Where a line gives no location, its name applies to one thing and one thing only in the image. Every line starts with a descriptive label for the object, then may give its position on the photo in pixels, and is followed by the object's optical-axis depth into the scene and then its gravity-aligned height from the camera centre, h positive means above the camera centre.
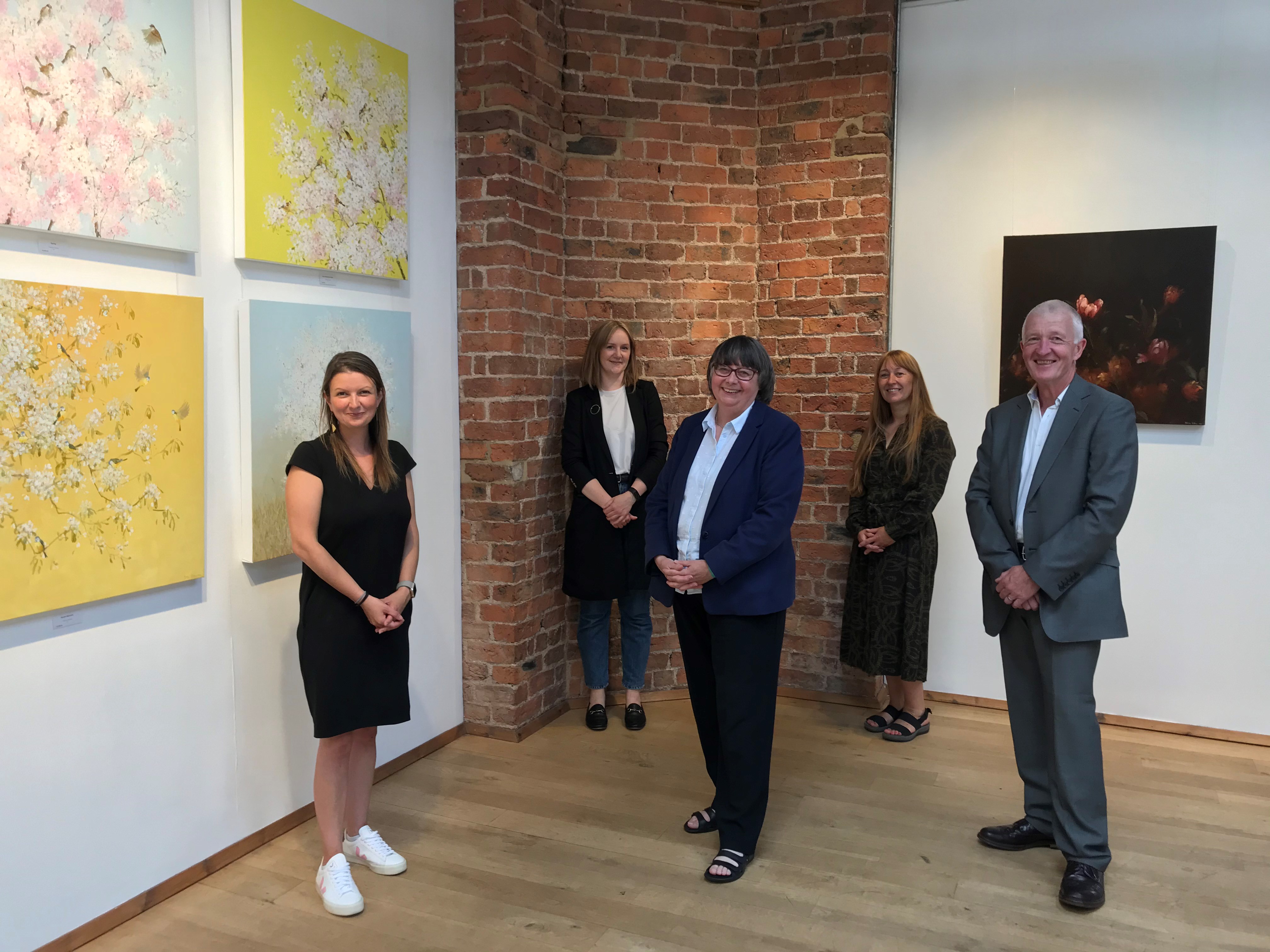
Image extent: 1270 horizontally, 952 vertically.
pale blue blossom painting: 3.10 -0.02
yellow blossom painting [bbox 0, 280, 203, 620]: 2.43 -0.17
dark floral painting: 4.21 +0.42
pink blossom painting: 2.38 +0.71
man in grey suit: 2.89 -0.47
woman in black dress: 2.81 -0.59
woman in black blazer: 4.28 -0.34
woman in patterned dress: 4.16 -0.60
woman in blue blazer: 2.97 -0.53
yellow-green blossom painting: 3.09 +0.86
